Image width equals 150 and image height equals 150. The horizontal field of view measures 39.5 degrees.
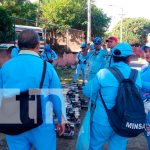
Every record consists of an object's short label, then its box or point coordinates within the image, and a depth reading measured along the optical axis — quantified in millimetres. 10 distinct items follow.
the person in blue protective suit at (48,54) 9189
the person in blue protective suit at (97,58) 5694
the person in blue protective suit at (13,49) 4295
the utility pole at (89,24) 15906
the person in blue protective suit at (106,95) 2349
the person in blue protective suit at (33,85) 2078
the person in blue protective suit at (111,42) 4890
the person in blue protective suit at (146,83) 2714
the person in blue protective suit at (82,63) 8941
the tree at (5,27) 11578
